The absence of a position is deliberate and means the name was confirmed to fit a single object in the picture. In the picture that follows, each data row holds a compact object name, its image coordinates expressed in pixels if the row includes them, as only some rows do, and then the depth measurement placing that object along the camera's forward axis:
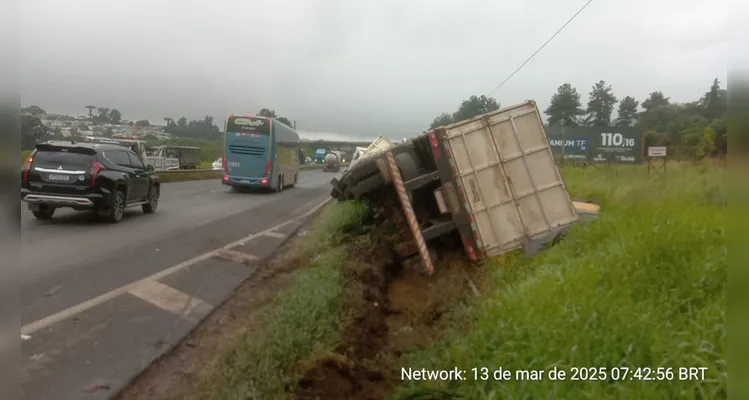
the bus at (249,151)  26.53
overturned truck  8.18
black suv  11.09
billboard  20.14
